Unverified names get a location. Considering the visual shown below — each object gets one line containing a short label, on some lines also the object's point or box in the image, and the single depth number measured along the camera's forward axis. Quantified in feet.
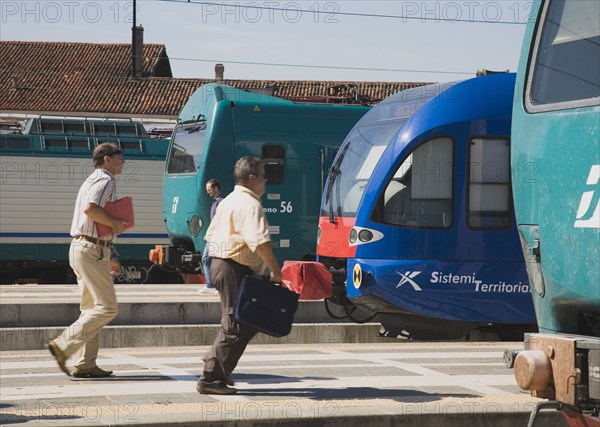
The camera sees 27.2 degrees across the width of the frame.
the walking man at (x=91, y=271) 31.45
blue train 41.24
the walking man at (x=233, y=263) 28.94
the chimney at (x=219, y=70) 220.43
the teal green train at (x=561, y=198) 18.54
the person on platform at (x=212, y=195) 59.88
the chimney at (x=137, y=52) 200.54
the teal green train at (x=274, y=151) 67.62
